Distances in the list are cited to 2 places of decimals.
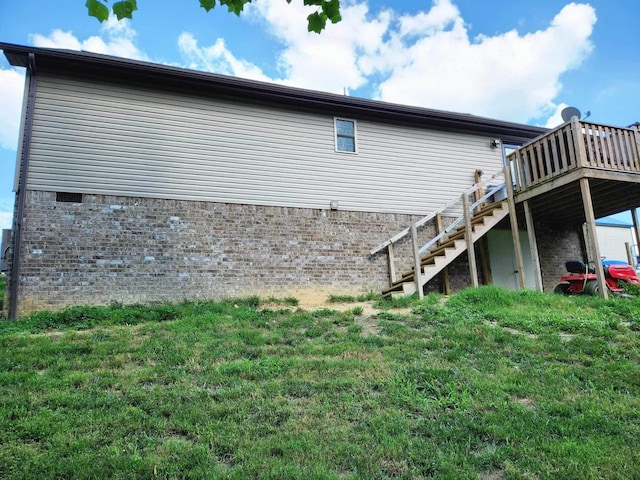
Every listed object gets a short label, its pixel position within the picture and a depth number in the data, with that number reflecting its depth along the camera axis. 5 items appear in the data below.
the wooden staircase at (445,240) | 10.27
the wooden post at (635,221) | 10.98
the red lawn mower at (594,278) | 9.22
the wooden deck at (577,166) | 9.17
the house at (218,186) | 8.90
